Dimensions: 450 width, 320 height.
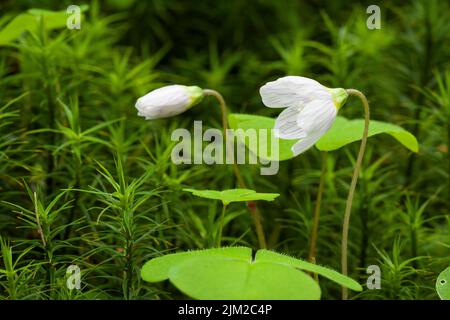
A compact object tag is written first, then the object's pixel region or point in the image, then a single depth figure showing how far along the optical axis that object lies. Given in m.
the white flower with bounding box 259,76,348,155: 0.23
